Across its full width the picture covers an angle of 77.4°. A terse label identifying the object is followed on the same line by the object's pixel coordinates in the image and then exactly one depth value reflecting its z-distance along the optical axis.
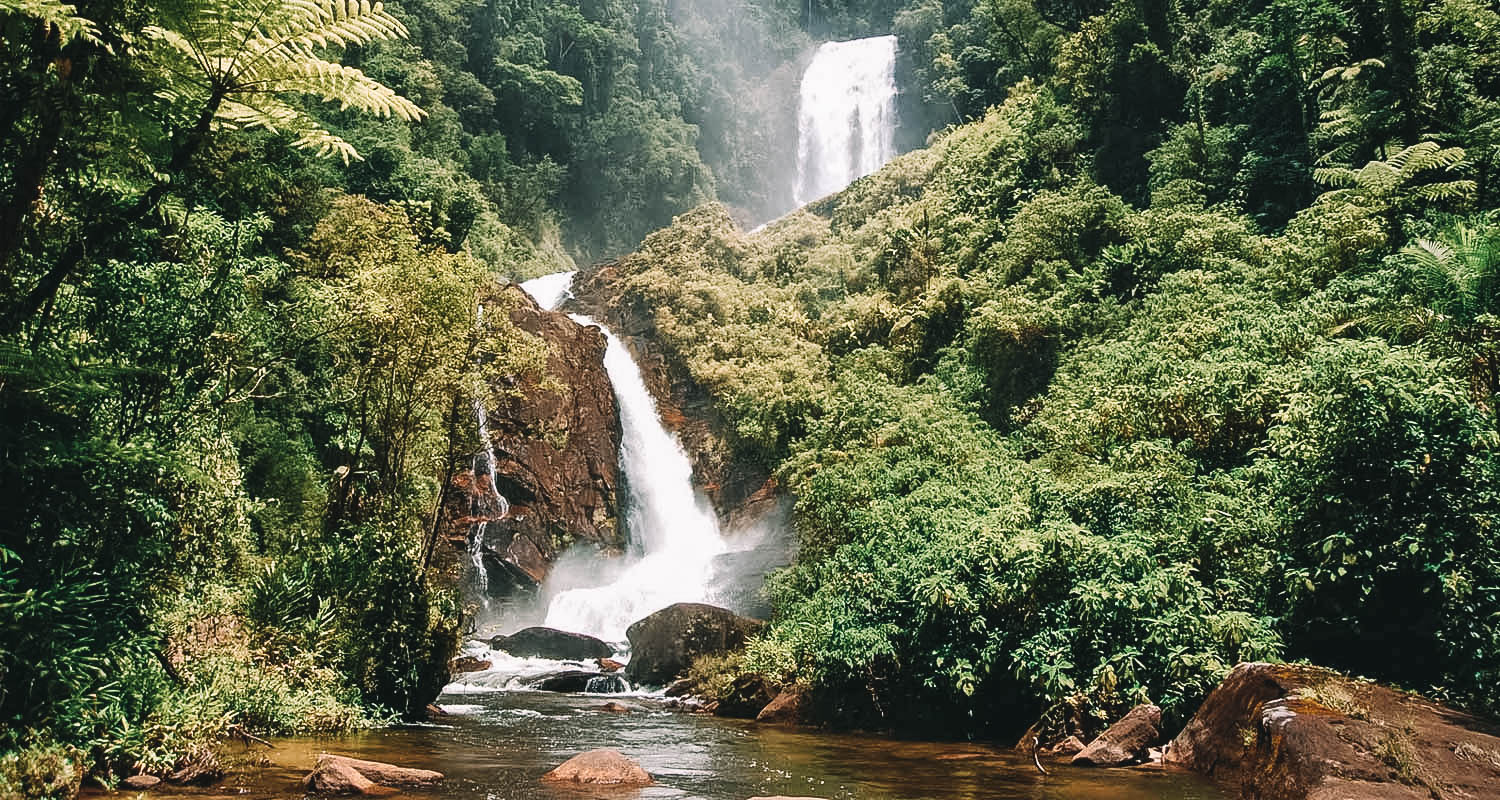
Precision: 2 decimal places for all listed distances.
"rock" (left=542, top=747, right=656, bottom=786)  8.12
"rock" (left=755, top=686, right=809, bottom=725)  14.13
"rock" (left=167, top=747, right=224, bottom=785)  7.07
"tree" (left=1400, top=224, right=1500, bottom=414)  9.87
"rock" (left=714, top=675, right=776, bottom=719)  15.48
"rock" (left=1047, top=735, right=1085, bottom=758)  9.82
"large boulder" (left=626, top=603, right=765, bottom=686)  19.03
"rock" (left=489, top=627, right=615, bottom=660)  22.64
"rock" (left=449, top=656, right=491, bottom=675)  20.98
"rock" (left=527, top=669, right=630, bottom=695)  19.25
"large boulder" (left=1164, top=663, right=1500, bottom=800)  6.31
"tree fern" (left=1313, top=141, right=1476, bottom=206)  15.31
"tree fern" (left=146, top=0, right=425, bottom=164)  5.30
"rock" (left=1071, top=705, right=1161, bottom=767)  9.11
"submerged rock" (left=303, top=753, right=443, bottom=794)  7.05
